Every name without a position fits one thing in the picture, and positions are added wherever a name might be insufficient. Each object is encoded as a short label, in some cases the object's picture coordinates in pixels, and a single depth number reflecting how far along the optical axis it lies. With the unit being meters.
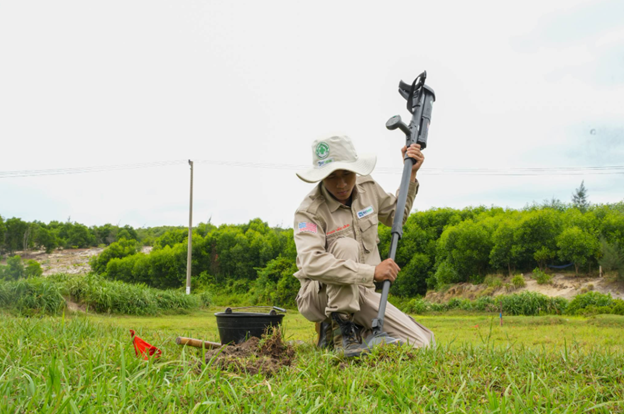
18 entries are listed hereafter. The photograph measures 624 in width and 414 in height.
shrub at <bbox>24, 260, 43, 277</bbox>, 14.31
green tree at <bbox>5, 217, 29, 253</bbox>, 21.84
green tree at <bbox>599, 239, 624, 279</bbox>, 14.70
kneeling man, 3.01
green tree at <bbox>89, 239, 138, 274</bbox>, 25.55
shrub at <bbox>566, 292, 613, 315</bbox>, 13.76
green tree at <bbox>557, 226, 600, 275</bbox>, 15.33
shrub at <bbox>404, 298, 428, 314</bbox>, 16.55
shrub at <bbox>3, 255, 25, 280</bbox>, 12.30
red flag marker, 2.63
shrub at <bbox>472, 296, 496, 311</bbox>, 15.14
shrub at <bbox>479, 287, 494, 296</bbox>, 16.59
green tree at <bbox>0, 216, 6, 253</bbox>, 21.45
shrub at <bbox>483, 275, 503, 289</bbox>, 16.55
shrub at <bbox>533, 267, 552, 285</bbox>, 15.85
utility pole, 20.95
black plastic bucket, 3.20
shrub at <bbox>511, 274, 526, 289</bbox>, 16.16
